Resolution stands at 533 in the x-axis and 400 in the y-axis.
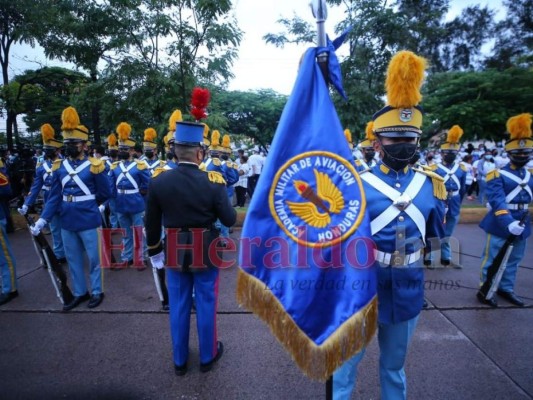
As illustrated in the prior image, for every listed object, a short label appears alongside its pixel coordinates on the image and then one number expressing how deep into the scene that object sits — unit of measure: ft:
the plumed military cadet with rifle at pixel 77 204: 13.76
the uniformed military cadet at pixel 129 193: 19.17
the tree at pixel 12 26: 33.35
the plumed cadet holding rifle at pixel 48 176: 17.18
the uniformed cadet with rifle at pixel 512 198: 13.08
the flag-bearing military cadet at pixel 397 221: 6.80
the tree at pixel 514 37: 61.67
